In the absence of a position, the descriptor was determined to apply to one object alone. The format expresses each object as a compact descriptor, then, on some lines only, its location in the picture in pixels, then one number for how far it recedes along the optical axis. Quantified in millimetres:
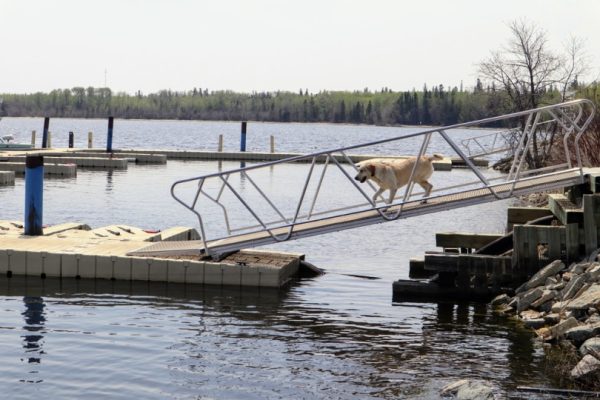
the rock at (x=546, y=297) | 14469
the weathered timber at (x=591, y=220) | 15258
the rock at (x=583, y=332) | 12305
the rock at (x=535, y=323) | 13836
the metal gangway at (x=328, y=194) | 15828
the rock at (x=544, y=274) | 15117
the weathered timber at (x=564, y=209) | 15594
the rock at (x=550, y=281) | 14861
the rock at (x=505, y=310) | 15094
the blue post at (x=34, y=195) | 18047
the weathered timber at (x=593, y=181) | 15469
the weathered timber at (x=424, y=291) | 16114
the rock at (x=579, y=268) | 14617
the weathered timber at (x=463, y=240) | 17656
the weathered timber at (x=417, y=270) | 17984
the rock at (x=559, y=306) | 13727
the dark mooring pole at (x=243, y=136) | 55953
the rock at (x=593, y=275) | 13906
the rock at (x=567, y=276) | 14722
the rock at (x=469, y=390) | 10461
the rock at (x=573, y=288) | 13930
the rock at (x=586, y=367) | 11078
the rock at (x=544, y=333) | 13311
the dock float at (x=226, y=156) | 50950
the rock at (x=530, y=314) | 14337
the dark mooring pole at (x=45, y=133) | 55219
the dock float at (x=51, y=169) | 40750
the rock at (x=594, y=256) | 14823
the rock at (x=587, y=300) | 13023
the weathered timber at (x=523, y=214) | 18250
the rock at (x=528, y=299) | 14758
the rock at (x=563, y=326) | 12844
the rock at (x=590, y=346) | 11492
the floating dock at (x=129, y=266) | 16422
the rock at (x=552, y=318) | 13758
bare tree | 42438
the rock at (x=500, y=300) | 15539
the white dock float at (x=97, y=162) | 46219
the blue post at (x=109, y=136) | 52603
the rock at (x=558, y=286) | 14547
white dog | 15898
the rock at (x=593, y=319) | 12617
